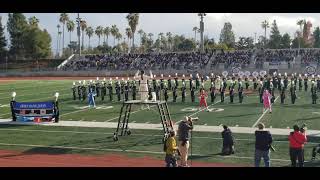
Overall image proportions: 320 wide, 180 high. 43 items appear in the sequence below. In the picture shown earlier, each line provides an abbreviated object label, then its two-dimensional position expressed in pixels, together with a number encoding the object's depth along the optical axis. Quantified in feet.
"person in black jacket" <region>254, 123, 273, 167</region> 35.04
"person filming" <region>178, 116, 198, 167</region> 39.14
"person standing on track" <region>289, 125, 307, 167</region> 36.24
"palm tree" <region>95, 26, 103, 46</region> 477.77
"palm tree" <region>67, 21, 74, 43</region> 422.41
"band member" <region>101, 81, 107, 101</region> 96.90
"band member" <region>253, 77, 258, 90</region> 108.47
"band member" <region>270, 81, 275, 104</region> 86.32
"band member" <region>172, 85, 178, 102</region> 90.79
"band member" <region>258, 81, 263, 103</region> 87.60
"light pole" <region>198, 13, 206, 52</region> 217.79
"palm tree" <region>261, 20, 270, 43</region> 420.60
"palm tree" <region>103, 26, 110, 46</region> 477.77
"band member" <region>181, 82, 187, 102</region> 90.31
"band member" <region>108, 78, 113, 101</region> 95.47
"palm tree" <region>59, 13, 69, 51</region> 413.16
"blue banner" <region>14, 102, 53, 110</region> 66.90
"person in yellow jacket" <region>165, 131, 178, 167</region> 36.17
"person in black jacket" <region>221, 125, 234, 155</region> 43.96
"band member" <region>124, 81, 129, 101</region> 91.61
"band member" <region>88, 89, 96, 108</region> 84.78
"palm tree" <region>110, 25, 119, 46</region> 470.39
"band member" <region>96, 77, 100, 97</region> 102.94
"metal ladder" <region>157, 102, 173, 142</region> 48.87
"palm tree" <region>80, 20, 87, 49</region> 416.63
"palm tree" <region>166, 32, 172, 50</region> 464.16
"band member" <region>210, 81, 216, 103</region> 88.17
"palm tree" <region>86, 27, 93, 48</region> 484.58
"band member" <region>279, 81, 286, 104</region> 85.51
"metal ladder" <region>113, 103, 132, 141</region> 54.33
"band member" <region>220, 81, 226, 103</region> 89.20
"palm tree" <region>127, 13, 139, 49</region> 339.44
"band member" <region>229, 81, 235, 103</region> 87.50
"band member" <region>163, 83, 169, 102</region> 89.81
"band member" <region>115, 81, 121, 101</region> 94.71
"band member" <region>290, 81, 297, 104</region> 84.12
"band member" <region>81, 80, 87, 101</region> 97.78
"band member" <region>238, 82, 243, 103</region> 87.25
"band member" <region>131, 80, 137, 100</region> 92.58
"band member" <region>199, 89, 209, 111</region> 74.95
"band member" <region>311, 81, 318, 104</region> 84.17
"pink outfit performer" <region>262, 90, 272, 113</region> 73.15
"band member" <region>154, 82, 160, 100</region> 94.68
